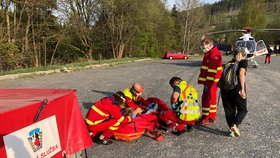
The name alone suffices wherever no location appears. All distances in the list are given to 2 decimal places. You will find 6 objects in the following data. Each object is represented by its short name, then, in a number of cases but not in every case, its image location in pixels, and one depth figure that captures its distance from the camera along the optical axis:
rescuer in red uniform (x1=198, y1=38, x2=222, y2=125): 4.07
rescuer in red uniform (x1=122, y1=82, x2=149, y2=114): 4.20
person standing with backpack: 3.60
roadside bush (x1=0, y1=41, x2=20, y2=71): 13.62
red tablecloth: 1.69
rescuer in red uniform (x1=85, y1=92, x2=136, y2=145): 3.39
